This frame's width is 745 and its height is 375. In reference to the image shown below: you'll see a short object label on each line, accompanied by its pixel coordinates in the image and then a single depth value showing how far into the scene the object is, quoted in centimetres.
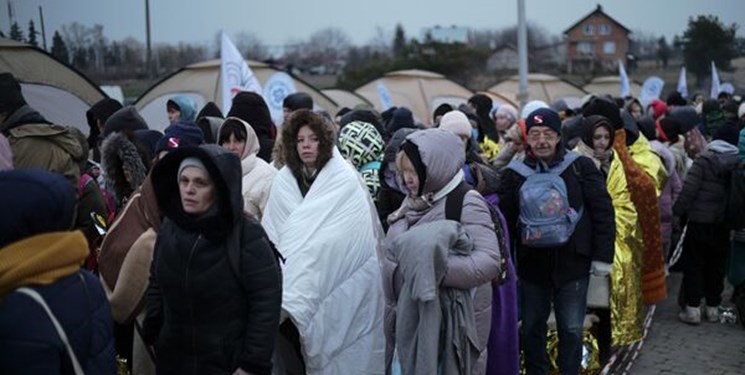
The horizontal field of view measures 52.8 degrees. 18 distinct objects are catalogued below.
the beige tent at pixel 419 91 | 2328
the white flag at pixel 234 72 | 986
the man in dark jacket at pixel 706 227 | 721
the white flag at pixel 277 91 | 1212
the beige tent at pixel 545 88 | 2688
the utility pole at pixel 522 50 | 1431
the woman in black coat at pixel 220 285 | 338
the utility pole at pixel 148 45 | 2368
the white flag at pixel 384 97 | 1645
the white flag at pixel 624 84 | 1895
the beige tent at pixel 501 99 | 2376
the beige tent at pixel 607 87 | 2902
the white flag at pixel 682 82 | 2169
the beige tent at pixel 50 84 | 1067
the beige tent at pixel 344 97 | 2112
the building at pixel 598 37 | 7862
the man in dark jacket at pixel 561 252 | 512
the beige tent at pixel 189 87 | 1532
